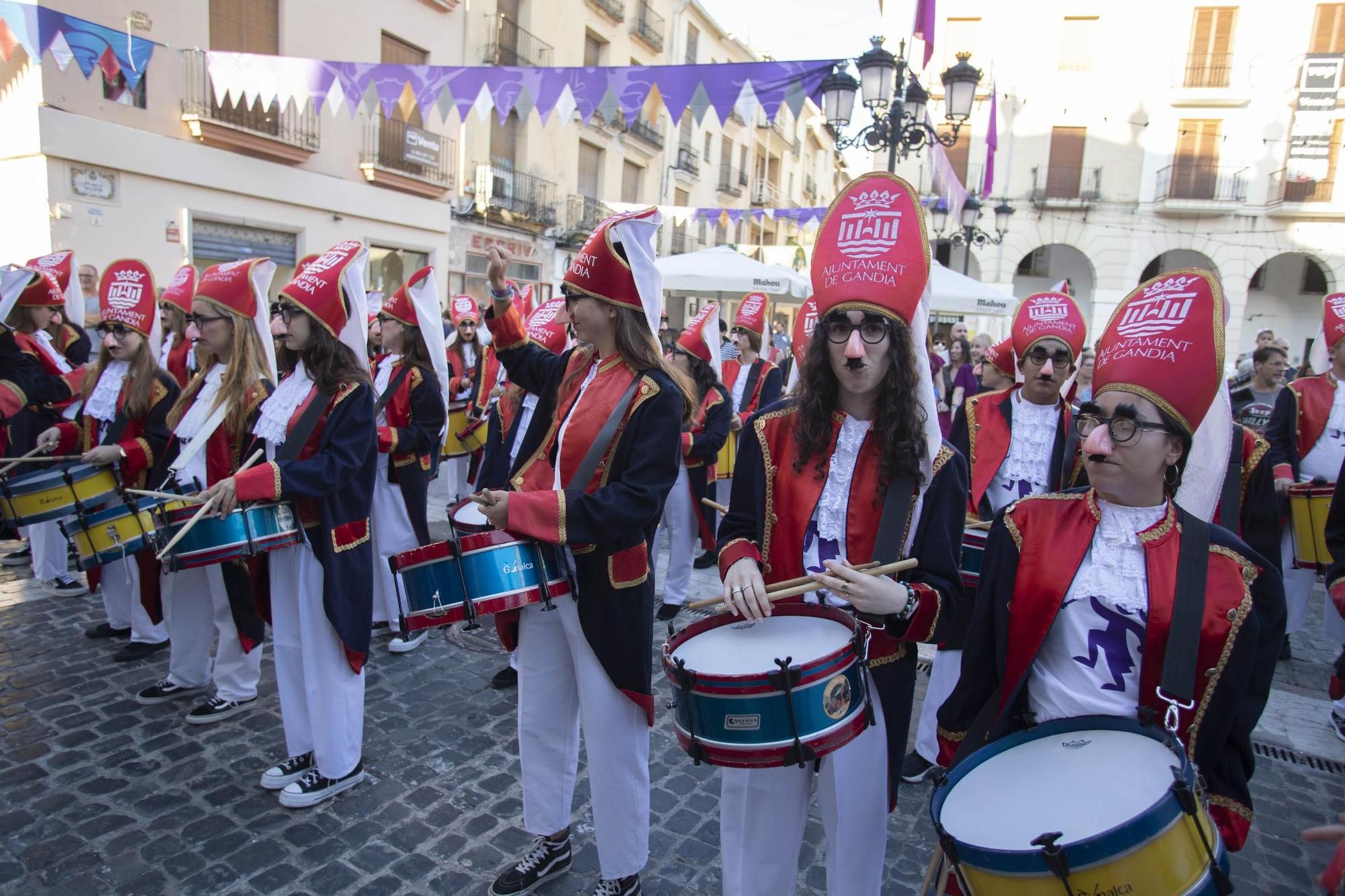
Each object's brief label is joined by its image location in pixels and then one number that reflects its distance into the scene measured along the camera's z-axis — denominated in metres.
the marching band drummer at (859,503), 2.41
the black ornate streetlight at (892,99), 8.62
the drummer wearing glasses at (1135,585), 2.04
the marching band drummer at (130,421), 4.75
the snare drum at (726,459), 7.38
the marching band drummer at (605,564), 2.93
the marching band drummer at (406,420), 5.52
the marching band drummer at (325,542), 3.59
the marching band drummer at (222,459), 4.05
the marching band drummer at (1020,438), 4.31
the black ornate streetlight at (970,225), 13.98
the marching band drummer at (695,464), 6.45
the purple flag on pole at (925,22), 9.23
